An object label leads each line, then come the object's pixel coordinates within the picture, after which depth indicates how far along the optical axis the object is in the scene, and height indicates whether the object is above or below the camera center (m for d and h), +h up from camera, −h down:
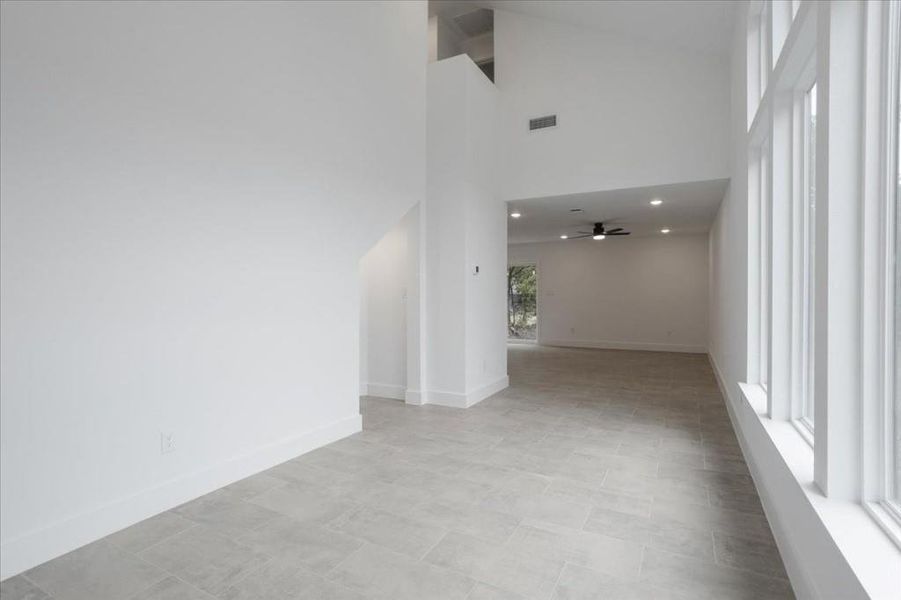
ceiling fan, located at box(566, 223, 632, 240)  8.19 +1.16
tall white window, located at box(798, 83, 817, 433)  2.44 +0.18
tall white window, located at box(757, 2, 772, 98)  3.17 +1.88
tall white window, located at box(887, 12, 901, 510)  1.40 +0.08
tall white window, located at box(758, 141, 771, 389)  3.43 +0.26
